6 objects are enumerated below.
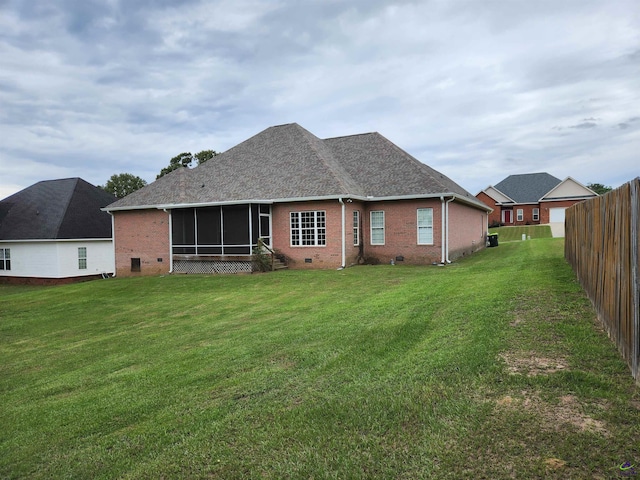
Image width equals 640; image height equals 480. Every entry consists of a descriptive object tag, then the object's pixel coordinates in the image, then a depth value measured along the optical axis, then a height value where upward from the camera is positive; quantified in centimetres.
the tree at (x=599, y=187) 8665 +775
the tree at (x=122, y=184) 6059 +701
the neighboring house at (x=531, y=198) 4800 +316
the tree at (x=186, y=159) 5162 +895
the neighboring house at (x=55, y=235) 2983 +0
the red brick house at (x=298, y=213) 2070 +87
